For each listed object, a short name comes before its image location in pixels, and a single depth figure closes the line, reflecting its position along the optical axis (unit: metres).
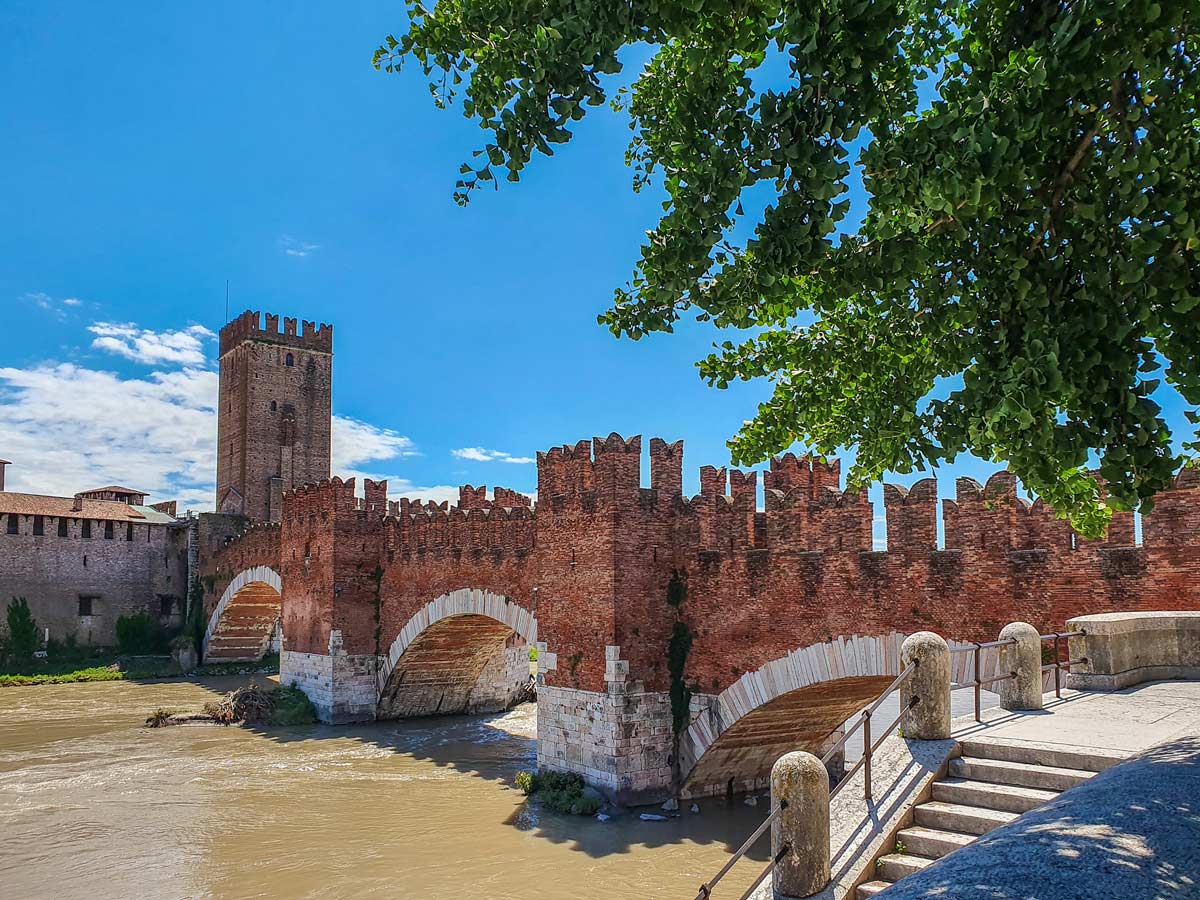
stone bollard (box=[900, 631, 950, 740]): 6.93
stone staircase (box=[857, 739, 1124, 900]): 5.76
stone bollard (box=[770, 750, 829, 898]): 5.79
